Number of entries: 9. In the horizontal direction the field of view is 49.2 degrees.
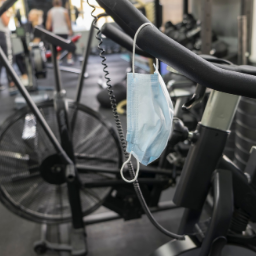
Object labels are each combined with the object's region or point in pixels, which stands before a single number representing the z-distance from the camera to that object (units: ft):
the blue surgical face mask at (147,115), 1.82
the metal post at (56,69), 4.65
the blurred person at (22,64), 15.42
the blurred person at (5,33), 13.05
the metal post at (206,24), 6.68
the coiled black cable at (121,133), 2.08
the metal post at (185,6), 14.38
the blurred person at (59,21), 19.17
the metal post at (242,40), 5.98
